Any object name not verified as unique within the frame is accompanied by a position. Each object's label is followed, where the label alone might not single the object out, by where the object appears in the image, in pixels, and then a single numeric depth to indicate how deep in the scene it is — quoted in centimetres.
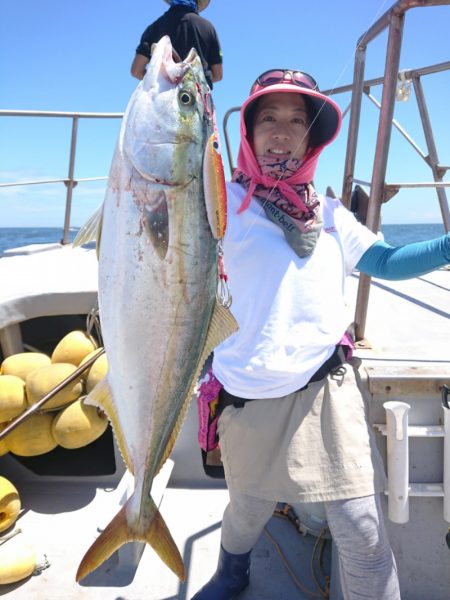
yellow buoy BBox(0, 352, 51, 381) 288
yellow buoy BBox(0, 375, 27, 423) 266
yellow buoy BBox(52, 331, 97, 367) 303
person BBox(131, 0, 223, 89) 382
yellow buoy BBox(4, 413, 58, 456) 278
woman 165
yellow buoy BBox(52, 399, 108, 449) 278
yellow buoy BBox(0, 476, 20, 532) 255
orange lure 130
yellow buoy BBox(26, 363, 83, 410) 274
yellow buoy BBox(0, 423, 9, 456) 276
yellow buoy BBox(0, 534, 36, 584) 226
